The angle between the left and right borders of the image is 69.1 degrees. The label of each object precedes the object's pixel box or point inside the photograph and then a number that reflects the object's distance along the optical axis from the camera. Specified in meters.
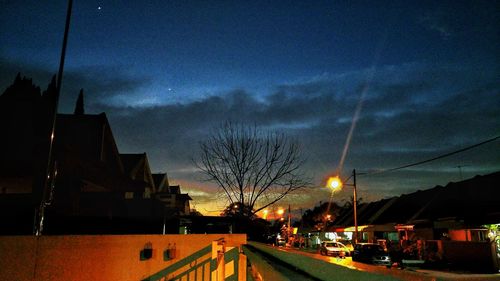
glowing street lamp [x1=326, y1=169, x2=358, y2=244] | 19.75
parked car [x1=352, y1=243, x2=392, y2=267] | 23.94
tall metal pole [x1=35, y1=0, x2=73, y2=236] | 8.44
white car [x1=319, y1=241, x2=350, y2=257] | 32.34
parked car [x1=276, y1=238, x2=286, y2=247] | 52.85
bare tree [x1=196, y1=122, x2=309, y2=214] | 18.03
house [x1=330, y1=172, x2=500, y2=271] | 20.62
